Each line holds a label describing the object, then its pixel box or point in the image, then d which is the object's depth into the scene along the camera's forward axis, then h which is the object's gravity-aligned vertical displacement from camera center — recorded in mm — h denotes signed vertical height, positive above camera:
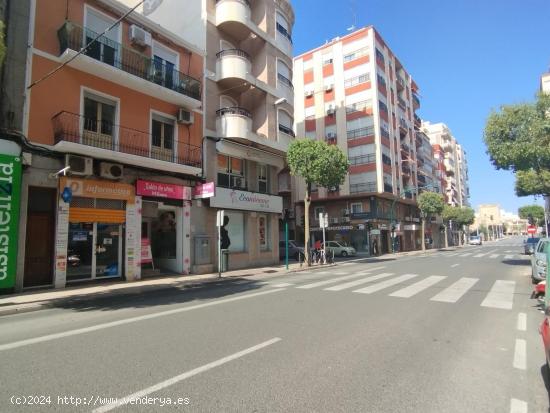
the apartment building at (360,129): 39500 +13380
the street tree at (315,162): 20875 +4625
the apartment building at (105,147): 12039 +3782
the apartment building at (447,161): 73938 +17374
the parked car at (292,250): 30356 -1201
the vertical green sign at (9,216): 10586 +798
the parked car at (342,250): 34031 -1367
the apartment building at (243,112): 18875 +7718
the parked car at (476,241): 71562 -1380
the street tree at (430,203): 45125 +4294
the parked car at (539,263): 10867 -958
